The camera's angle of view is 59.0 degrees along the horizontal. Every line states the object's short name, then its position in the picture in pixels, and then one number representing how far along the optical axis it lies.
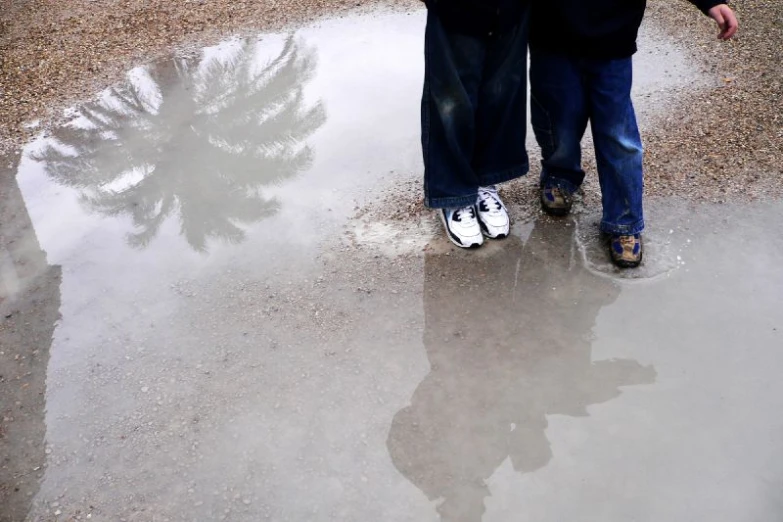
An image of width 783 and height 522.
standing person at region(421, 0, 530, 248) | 2.70
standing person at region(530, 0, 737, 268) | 2.65
